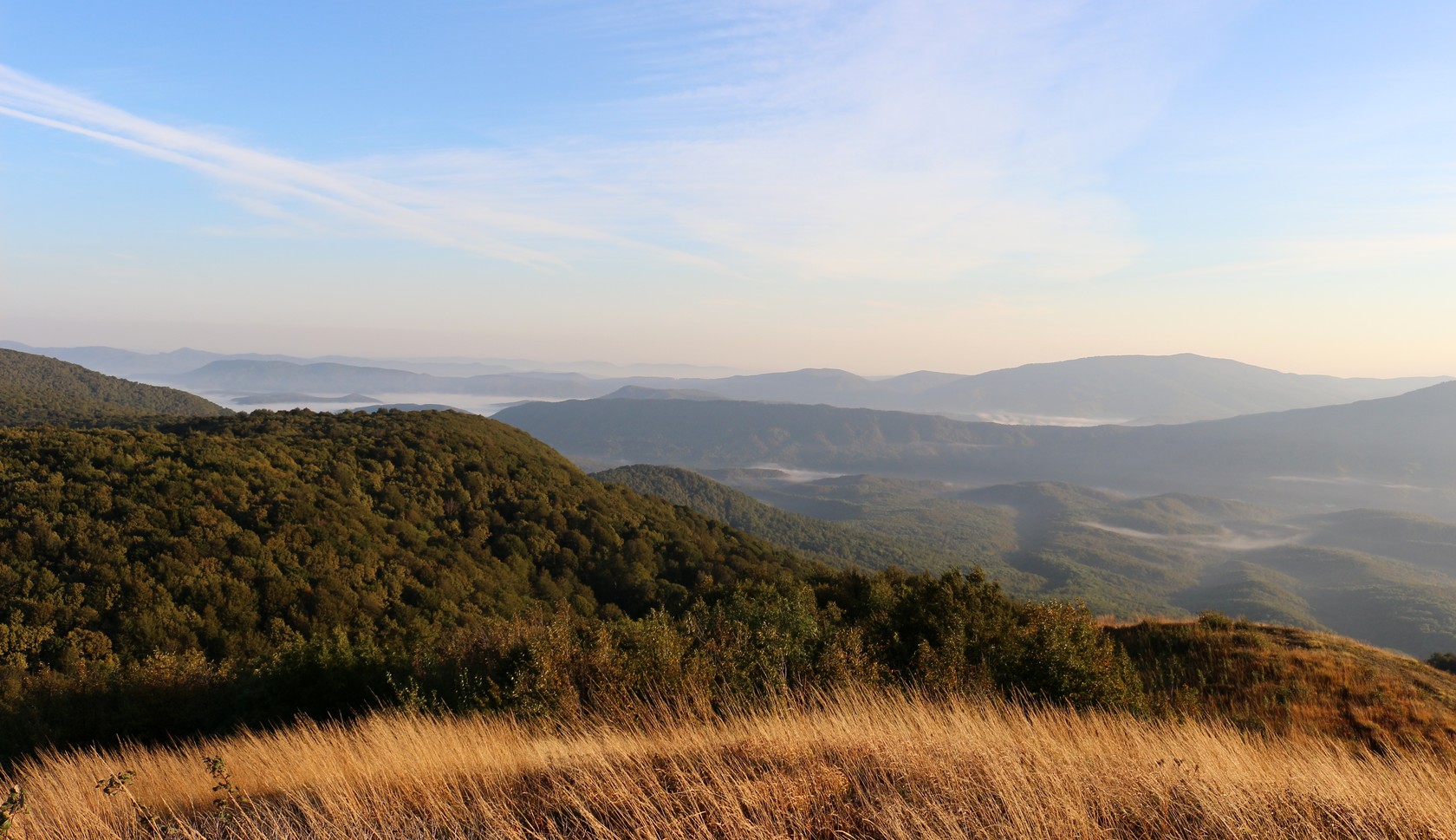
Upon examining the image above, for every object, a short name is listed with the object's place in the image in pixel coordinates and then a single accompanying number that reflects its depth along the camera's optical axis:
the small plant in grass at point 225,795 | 6.30
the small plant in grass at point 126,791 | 6.21
